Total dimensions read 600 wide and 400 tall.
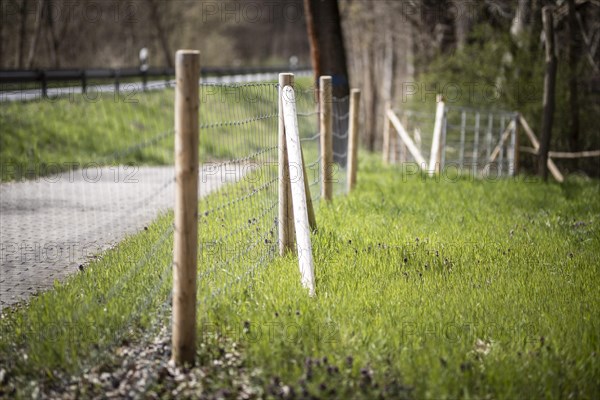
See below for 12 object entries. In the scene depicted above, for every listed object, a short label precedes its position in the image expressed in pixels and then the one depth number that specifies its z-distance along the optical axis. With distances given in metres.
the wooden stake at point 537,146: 14.87
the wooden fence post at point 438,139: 14.27
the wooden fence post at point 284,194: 6.71
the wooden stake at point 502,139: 15.34
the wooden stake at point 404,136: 15.17
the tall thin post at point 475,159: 16.07
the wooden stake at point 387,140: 17.98
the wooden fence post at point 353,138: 11.66
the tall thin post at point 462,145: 14.88
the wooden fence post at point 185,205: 4.59
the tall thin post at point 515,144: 14.98
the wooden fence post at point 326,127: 9.90
